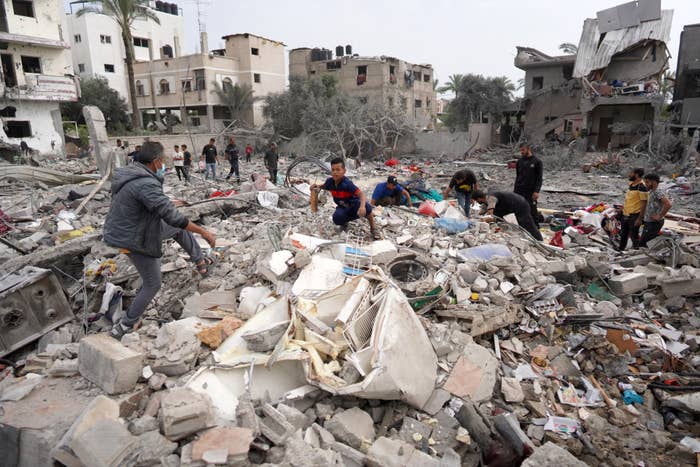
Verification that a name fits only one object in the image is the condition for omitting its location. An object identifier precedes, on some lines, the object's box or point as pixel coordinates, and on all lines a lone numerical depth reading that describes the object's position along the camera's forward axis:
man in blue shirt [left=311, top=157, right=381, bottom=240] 4.87
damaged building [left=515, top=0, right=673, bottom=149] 21.36
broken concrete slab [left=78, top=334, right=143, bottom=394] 2.52
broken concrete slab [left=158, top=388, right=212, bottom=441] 2.16
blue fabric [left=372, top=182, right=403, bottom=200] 7.14
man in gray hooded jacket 3.11
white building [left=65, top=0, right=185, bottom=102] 32.94
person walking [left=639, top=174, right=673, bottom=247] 5.63
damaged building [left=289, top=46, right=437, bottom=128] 31.98
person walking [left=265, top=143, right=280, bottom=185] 12.82
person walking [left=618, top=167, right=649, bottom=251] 5.96
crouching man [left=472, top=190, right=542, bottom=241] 6.09
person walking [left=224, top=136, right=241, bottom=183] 13.40
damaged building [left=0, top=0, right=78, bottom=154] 20.34
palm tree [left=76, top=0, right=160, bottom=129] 20.81
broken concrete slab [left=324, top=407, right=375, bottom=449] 2.40
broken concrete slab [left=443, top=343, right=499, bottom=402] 2.97
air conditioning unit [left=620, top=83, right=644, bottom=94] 21.33
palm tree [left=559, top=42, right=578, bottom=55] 29.22
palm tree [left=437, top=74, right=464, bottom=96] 31.67
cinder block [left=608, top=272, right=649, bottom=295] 4.65
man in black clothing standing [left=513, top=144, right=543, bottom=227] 6.75
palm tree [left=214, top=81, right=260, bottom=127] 30.88
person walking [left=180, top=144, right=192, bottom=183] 13.37
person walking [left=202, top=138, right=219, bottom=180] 13.48
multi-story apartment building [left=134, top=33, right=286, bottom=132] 30.81
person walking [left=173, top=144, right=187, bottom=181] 13.12
